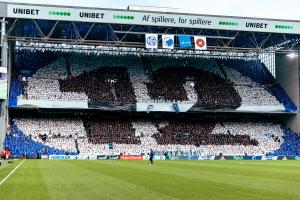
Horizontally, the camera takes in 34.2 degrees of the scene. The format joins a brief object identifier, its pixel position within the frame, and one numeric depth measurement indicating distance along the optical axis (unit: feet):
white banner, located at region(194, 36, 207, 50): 209.87
